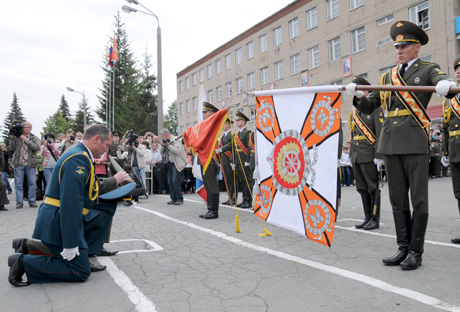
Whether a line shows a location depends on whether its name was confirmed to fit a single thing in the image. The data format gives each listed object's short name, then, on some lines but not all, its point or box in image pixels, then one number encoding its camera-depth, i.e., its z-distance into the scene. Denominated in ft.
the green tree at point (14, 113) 257.32
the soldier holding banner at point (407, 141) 13.00
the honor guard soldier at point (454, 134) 16.80
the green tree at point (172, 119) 285.88
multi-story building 78.43
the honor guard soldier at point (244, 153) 30.48
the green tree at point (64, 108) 316.62
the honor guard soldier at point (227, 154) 28.99
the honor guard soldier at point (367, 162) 20.07
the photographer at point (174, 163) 33.88
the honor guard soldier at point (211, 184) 25.22
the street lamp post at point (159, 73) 55.62
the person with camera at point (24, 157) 32.53
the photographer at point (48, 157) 34.91
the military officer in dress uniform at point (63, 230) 12.07
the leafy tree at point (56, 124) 240.05
